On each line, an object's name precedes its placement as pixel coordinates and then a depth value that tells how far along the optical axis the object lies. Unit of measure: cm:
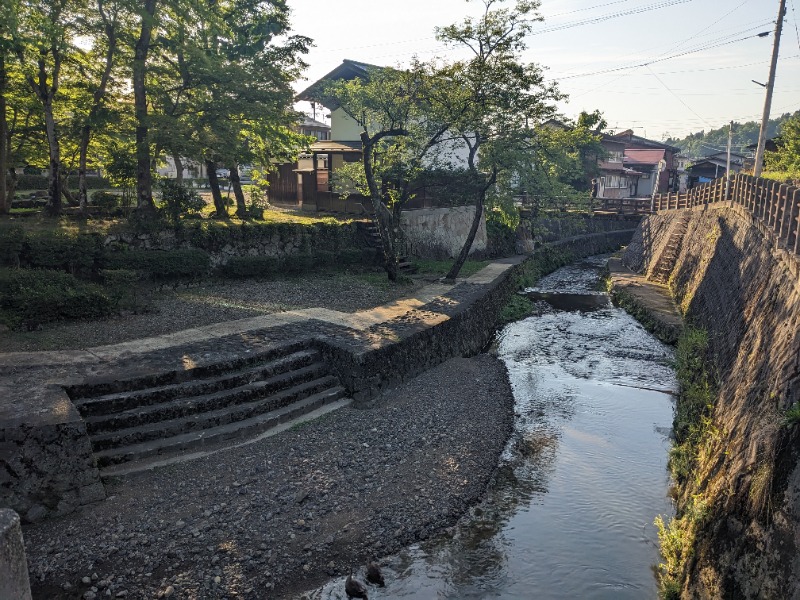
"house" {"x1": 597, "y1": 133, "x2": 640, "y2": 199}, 5562
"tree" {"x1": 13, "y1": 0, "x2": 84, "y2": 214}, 1641
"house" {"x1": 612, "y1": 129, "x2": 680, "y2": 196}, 6319
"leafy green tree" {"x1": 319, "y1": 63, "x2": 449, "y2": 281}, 2108
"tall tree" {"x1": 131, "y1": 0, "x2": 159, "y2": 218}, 1817
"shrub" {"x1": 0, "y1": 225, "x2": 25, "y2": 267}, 1441
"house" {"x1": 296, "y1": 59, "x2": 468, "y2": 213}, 2828
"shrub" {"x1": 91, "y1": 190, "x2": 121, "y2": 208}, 2211
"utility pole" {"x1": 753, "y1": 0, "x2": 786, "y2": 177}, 2322
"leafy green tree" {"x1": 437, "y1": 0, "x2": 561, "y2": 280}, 1998
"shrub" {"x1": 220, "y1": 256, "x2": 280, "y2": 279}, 1973
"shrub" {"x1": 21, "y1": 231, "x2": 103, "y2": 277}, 1491
